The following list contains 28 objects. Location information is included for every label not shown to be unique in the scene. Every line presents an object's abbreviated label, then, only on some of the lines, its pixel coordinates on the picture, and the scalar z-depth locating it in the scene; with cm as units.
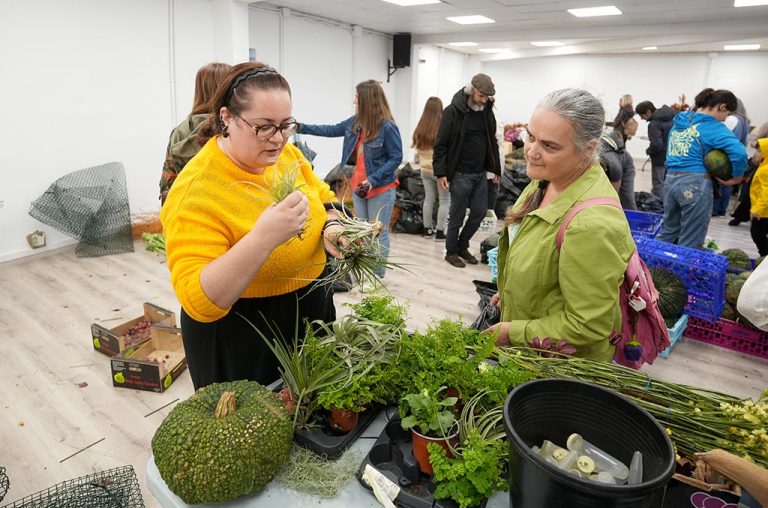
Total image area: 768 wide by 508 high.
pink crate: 324
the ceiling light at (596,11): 700
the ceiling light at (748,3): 626
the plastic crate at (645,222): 405
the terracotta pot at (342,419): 102
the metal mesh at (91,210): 458
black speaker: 1005
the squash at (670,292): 319
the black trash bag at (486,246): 466
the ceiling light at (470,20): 810
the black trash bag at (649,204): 606
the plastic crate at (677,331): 316
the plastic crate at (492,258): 357
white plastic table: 90
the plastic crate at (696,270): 312
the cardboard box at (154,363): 263
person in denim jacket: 370
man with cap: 422
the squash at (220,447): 84
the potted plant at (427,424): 91
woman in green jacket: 128
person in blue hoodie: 365
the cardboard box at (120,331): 290
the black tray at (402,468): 87
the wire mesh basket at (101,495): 153
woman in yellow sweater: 110
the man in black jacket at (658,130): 673
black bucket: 65
